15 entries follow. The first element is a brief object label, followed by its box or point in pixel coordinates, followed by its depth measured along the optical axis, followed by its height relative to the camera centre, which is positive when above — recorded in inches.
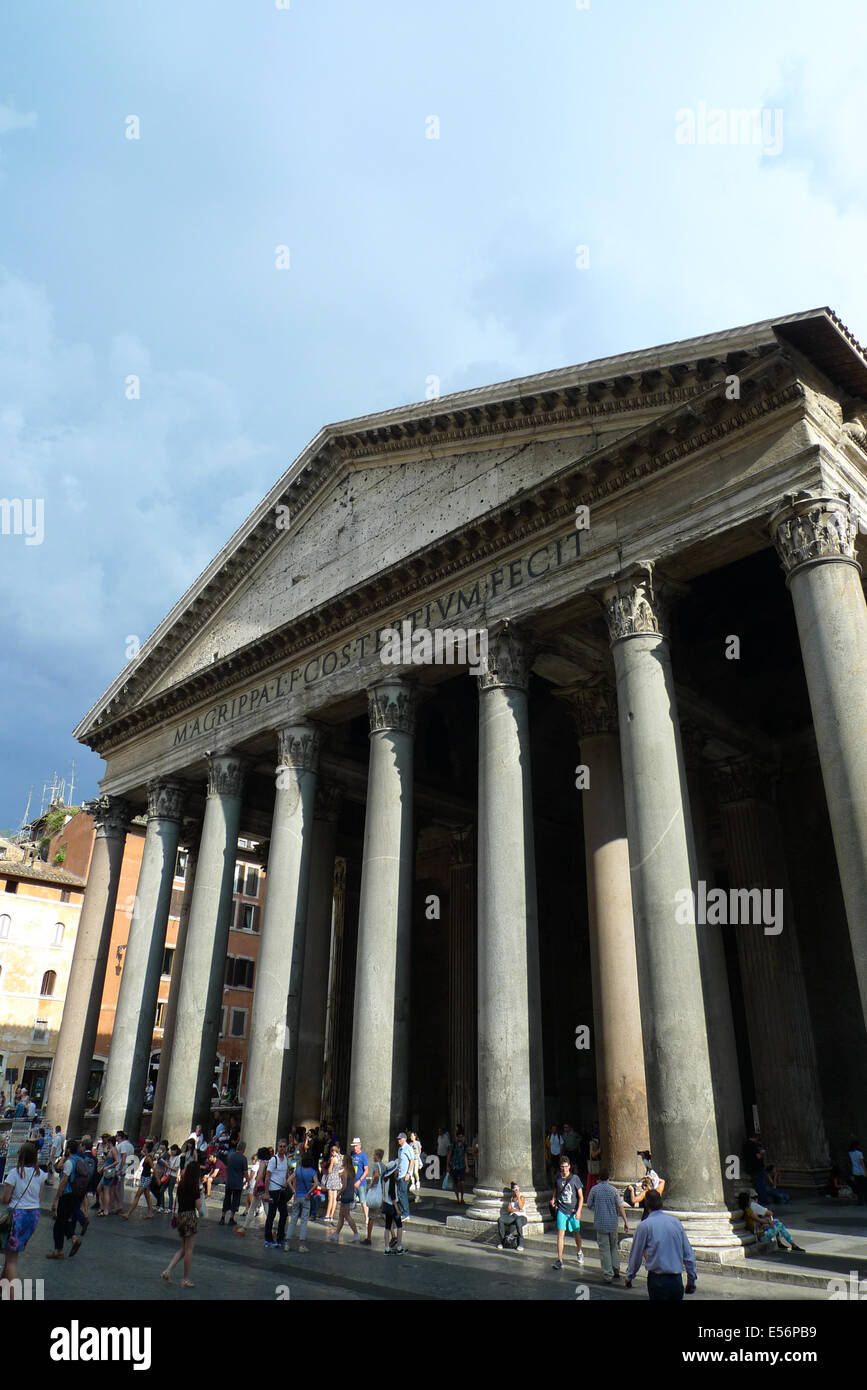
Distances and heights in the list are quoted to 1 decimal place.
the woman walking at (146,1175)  505.9 -46.7
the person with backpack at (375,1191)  415.2 -42.7
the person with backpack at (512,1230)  378.0 -53.1
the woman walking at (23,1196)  274.5 -31.0
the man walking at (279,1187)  401.4 -40.1
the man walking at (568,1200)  349.7 -38.3
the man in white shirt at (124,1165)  520.4 -46.8
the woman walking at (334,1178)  452.4 -41.0
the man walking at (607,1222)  324.2 -42.9
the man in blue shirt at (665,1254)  205.8 -34.0
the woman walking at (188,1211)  299.7 -38.3
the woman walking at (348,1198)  422.6 -46.7
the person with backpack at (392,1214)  378.3 -47.6
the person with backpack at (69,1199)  357.4 -41.1
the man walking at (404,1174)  398.9 -34.5
